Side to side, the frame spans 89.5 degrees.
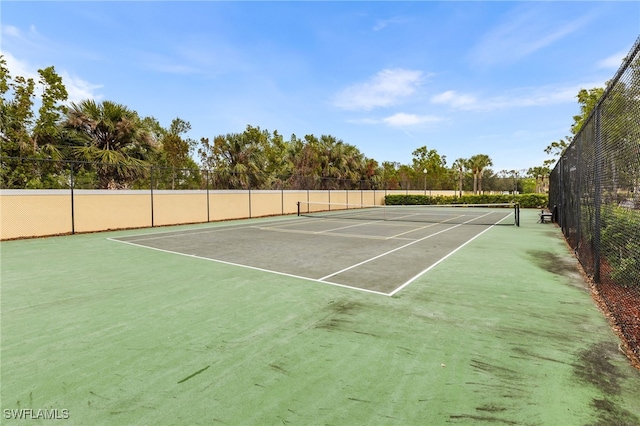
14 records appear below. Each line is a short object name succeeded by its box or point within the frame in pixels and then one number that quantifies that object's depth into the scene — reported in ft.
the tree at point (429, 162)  180.14
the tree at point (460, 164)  182.29
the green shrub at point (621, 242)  12.25
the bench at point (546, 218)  54.96
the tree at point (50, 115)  46.72
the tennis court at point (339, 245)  21.24
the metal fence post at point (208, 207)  61.50
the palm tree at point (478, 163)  167.12
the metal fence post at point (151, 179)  52.24
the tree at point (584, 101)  66.54
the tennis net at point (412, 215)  60.49
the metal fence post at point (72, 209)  43.57
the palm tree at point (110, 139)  47.98
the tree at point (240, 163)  69.21
